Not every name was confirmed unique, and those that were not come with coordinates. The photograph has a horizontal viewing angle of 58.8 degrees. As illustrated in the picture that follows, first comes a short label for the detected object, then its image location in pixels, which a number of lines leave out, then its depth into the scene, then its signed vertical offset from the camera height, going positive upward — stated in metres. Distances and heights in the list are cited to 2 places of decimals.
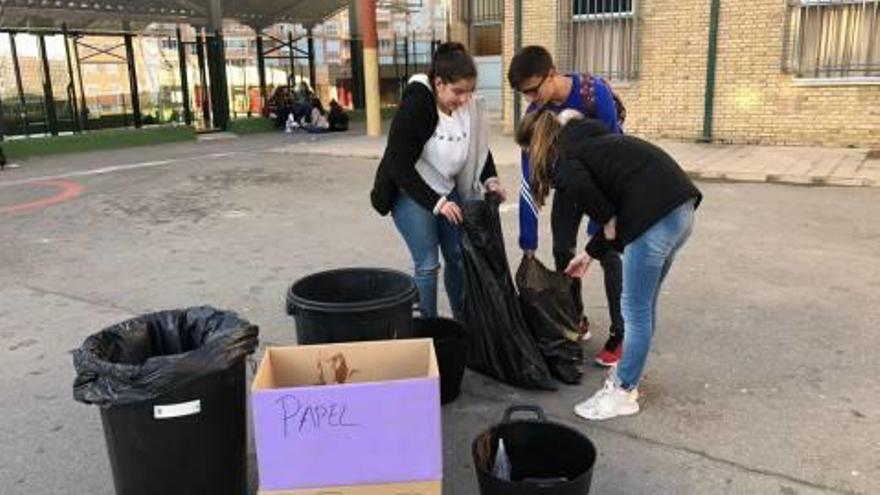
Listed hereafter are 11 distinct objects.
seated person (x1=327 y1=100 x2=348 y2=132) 20.44 -0.94
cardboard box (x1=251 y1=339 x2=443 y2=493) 2.38 -1.06
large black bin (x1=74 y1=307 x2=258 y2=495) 2.50 -1.02
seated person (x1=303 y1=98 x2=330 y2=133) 20.30 -0.98
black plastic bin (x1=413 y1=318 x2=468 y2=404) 3.65 -1.23
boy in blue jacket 3.61 -0.17
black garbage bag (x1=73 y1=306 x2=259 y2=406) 2.49 -0.89
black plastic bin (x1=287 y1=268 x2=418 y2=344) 2.99 -0.89
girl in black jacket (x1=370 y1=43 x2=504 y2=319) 3.61 -0.42
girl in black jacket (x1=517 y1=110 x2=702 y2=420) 3.07 -0.48
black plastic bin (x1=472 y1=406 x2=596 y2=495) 2.71 -1.30
